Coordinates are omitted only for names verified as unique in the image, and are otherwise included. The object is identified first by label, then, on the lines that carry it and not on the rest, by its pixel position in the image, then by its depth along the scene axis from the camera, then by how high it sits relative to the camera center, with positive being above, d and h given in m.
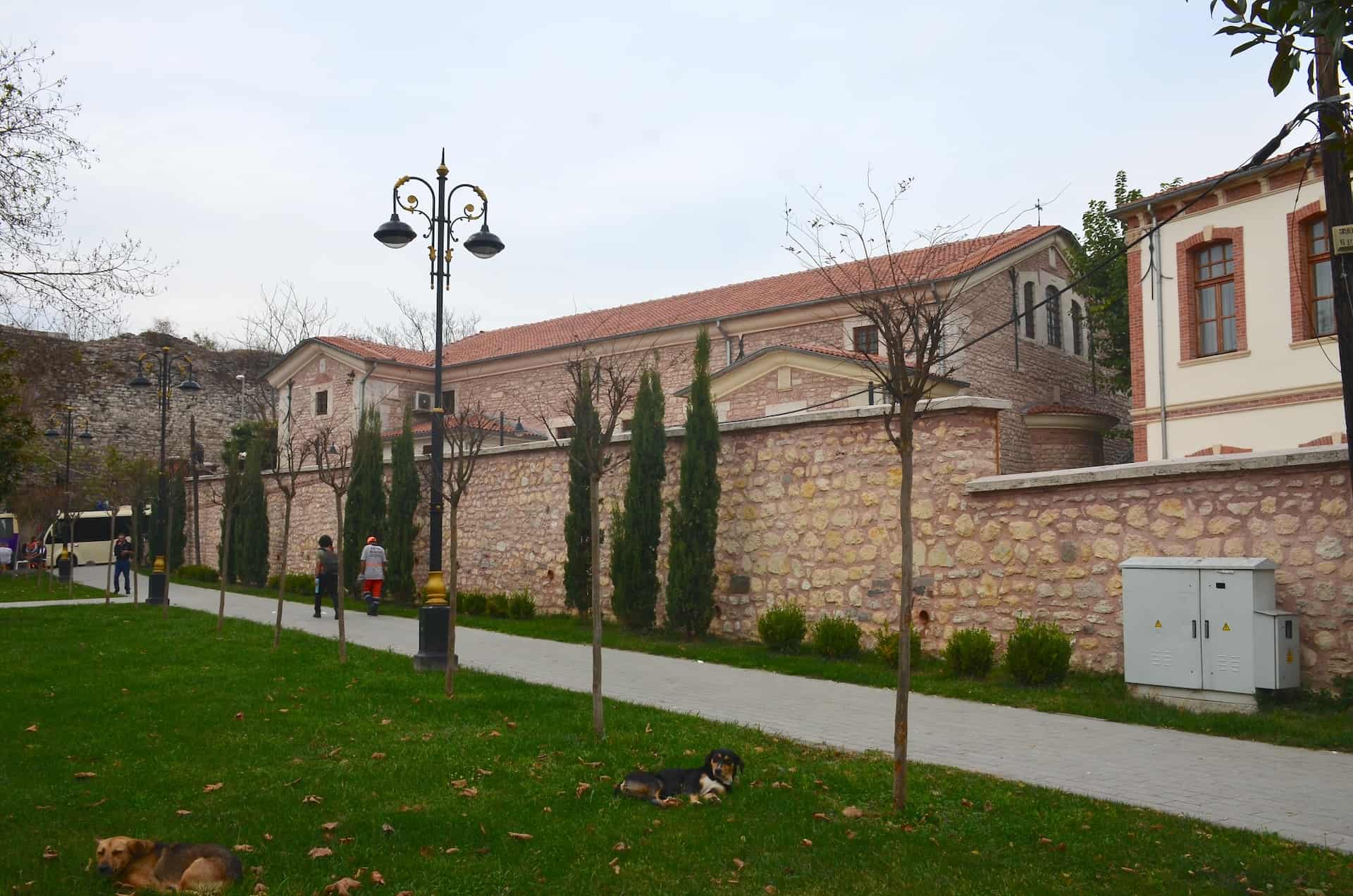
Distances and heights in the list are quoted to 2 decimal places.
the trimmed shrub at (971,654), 11.42 -1.48
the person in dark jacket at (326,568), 18.95 -0.92
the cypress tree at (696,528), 15.09 -0.15
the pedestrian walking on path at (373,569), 19.41 -0.95
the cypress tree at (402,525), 21.80 -0.17
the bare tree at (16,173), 13.49 +4.40
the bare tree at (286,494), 12.95 +0.31
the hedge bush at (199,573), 29.39 -1.57
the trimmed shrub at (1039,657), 10.89 -1.43
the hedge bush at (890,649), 12.35 -1.55
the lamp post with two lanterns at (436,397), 11.70 +1.41
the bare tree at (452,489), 9.80 +0.30
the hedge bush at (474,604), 19.19 -1.56
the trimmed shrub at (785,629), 13.67 -1.45
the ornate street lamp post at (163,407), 19.67 +2.04
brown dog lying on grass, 4.55 -1.51
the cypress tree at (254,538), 27.83 -0.54
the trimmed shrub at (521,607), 18.53 -1.57
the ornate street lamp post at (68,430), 26.33 +3.15
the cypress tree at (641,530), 16.03 -0.19
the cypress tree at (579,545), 17.44 -0.46
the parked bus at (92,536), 38.09 -0.66
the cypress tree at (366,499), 22.69 +0.39
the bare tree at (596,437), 7.81 +0.64
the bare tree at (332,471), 11.74 +0.64
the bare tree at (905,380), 6.07 +0.82
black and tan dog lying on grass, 6.11 -1.54
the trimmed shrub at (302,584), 24.09 -1.51
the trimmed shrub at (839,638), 13.09 -1.50
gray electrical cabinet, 9.33 -0.99
